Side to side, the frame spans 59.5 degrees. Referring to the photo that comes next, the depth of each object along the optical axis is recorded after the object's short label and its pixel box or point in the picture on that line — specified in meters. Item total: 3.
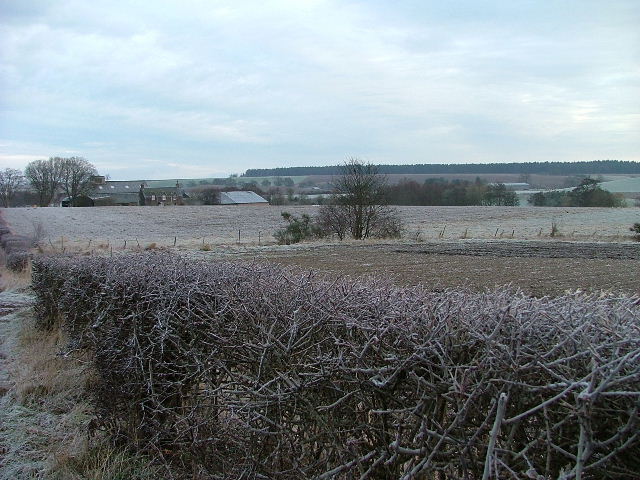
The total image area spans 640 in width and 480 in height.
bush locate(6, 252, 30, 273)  17.75
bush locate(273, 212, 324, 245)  35.66
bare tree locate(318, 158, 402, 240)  36.78
